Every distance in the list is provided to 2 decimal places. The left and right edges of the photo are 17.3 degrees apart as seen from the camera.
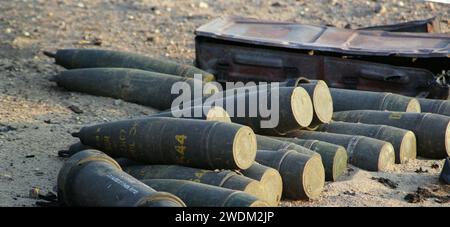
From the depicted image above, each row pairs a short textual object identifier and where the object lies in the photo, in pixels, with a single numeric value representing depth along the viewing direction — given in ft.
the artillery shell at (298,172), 37.17
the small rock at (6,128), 45.21
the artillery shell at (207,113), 38.68
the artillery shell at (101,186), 30.59
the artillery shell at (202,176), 34.55
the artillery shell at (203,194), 32.04
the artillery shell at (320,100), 42.22
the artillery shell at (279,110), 40.90
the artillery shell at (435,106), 47.46
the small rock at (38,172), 39.47
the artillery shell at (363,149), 41.87
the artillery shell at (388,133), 43.41
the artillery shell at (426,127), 44.07
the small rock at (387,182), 39.94
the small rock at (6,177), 38.47
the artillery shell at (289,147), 39.73
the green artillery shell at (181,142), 35.67
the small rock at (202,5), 78.55
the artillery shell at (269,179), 35.63
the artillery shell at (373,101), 47.68
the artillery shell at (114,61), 55.38
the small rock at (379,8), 77.54
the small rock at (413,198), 38.11
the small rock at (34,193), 36.34
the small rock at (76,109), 50.03
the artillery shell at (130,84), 51.37
